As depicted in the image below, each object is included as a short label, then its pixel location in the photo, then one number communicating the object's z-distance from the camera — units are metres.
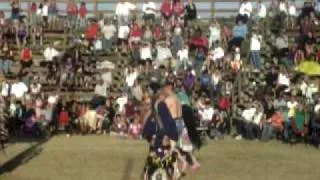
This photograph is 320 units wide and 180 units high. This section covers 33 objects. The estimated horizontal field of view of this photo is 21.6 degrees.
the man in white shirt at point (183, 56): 25.45
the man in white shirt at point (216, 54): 25.66
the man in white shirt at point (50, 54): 26.75
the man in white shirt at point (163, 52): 25.83
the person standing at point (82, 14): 28.83
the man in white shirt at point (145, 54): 25.97
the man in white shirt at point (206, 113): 22.72
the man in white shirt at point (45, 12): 29.03
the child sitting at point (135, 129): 22.62
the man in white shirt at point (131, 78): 24.94
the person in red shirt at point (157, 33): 26.94
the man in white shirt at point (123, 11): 28.33
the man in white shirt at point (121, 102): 23.91
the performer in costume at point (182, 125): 14.00
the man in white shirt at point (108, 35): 27.41
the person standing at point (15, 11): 28.91
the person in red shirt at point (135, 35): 26.94
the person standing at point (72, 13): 28.66
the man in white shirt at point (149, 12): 28.42
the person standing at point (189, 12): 28.27
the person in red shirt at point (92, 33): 27.39
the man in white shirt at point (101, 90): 24.92
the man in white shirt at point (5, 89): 24.64
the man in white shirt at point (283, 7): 27.59
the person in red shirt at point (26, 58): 26.55
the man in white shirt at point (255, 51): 25.59
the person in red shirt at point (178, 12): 27.94
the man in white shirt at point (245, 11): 27.19
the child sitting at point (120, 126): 23.15
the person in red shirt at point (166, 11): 27.91
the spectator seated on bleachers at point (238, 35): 26.56
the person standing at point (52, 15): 28.98
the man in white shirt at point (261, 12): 27.81
